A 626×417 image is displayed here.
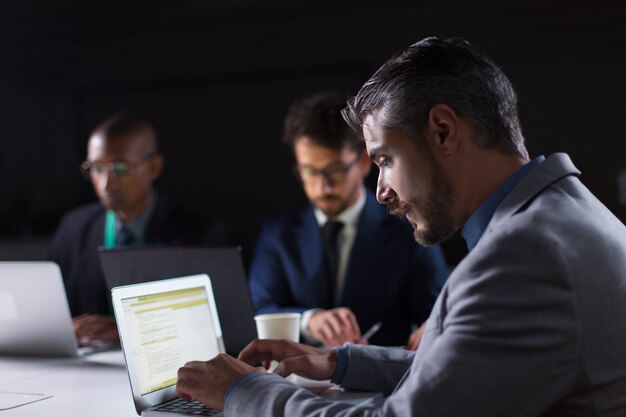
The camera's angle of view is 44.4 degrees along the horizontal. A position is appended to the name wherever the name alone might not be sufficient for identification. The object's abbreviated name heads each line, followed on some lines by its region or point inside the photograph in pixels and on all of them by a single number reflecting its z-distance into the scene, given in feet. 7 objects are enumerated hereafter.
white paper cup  6.35
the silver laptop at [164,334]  4.88
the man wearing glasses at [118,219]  10.07
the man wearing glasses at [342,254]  9.02
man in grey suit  3.67
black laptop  6.53
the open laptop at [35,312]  6.83
